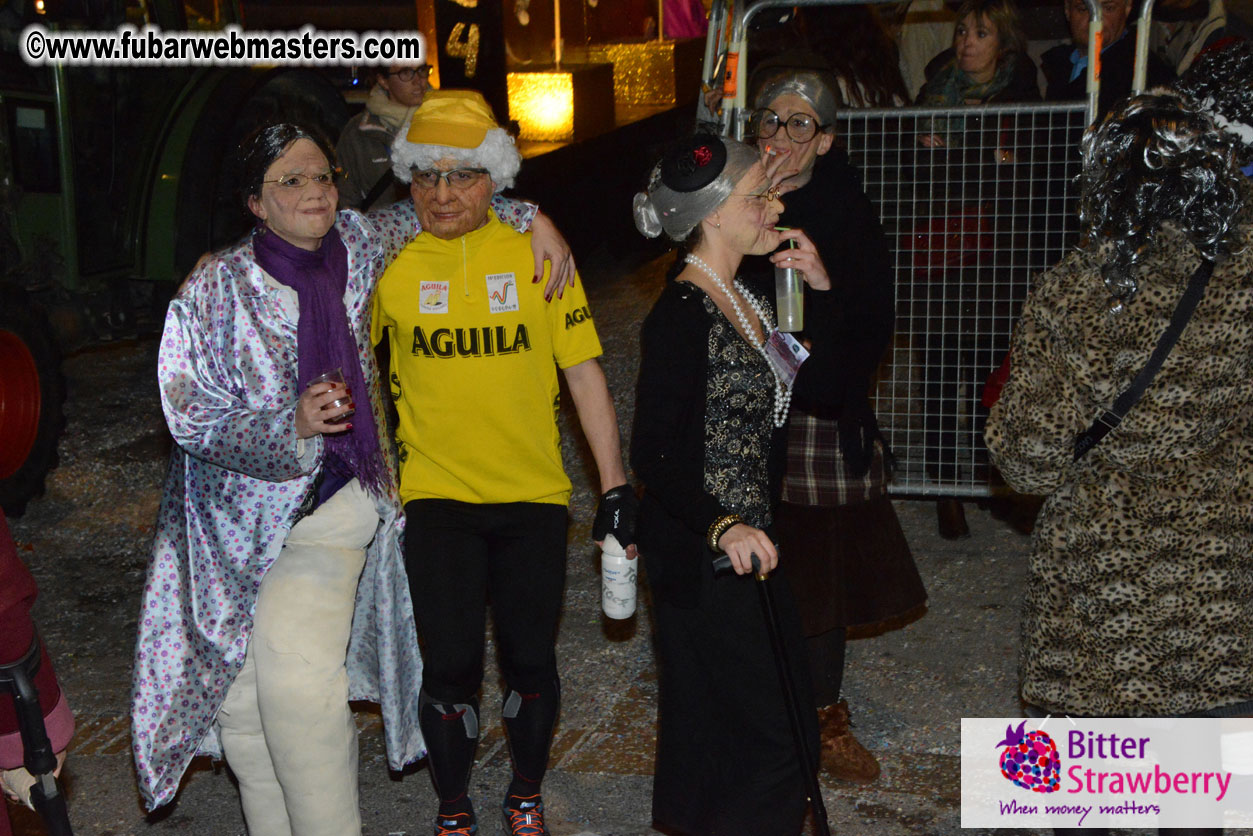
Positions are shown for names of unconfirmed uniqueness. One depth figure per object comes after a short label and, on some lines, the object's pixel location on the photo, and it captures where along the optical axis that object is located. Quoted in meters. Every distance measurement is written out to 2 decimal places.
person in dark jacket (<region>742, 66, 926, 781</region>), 4.17
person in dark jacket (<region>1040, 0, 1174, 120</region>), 6.07
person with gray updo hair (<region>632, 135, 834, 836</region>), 3.35
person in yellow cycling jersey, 3.73
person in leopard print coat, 2.83
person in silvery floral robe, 3.45
